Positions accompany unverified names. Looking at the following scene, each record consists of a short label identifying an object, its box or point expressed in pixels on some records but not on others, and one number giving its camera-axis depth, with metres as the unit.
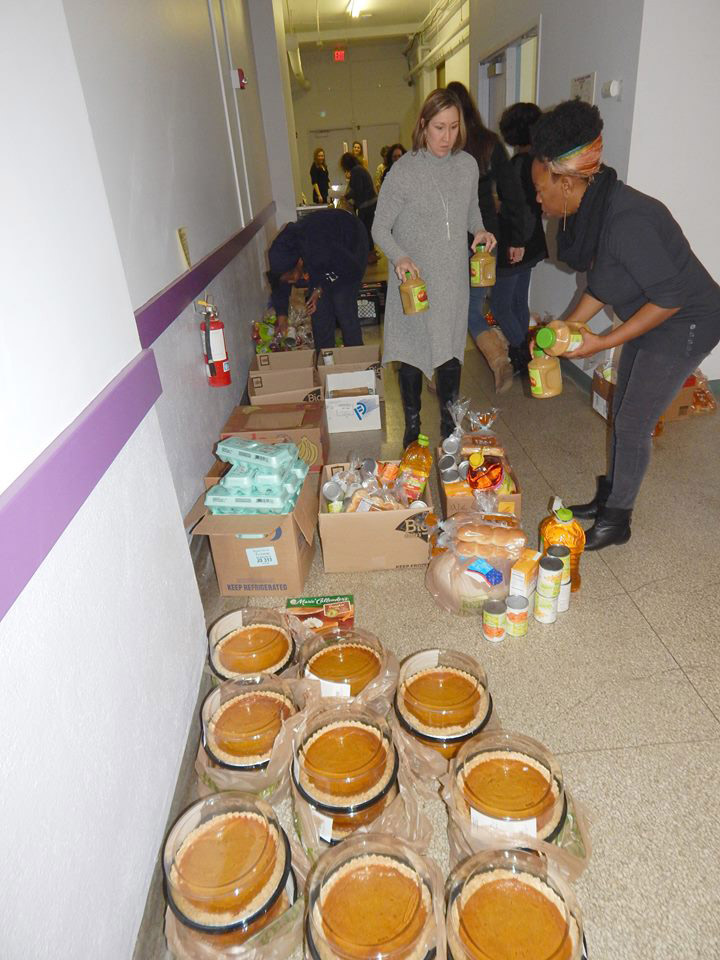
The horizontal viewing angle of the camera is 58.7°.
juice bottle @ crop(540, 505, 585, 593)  2.08
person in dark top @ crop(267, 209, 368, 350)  3.75
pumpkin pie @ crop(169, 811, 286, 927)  1.12
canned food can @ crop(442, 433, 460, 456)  2.56
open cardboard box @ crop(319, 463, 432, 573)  2.24
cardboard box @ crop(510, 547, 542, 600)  1.98
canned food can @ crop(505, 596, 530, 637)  1.96
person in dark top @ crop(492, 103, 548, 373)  3.43
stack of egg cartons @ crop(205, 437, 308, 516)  2.14
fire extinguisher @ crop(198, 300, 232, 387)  2.56
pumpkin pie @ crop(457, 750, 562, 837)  1.25
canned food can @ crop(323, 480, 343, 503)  2.31
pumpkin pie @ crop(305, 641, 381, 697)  1.61
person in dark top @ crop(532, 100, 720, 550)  1.80
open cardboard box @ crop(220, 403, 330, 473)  2.75
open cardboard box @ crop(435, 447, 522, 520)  2.25
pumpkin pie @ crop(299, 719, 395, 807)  1.31
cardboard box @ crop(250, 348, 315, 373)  3.68
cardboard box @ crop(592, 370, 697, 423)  3.31
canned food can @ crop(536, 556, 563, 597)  1.95
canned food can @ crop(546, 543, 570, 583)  1.96
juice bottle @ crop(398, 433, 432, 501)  2.39
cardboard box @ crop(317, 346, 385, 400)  3.55
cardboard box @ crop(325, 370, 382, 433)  3.45
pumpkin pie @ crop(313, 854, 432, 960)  1.04
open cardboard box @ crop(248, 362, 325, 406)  3.43
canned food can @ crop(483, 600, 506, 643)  1.93
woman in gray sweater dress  2.52
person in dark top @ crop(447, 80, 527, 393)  3.04
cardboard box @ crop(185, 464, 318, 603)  2.11
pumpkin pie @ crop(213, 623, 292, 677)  1.71
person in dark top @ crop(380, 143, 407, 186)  6.77
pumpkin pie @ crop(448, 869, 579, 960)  1.04
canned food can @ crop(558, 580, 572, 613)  2.01
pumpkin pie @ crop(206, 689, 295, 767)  1.44
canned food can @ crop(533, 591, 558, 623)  1.99
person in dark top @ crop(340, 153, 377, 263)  6.48
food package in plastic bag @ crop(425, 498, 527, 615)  2.04
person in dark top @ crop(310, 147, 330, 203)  10.18
